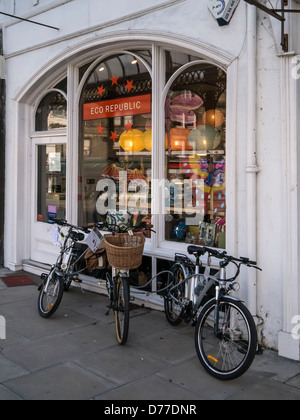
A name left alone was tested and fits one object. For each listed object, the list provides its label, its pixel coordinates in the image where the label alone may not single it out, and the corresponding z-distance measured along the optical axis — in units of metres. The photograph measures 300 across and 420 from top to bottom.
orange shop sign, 6.50
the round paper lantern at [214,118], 5.69
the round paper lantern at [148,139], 6.45
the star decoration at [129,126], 6.78
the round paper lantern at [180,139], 6.14
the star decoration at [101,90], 7.13
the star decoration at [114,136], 7.00
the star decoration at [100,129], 7.18
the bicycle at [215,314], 4.00
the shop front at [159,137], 4.77
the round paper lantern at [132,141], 6.66
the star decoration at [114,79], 6.91
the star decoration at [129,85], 6.68
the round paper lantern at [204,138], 5.82
